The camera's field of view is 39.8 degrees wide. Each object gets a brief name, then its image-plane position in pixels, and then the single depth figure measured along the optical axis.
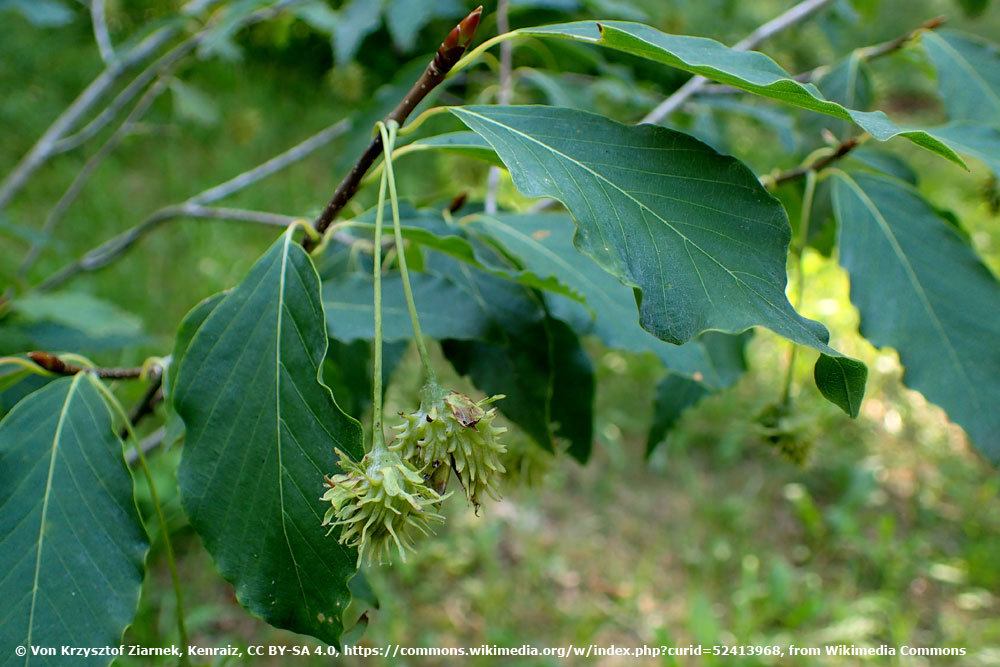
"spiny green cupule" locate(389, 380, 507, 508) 0.24
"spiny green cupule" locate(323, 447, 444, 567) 0.23
